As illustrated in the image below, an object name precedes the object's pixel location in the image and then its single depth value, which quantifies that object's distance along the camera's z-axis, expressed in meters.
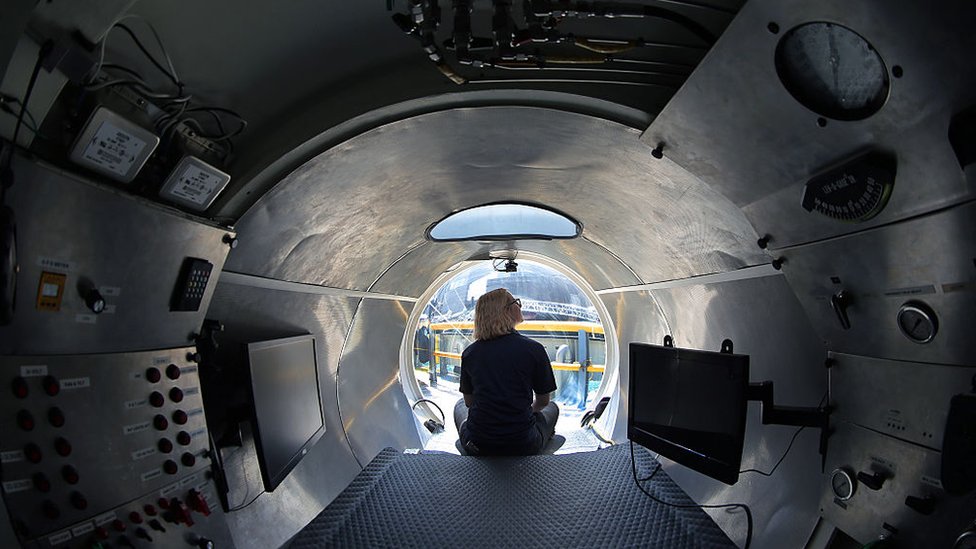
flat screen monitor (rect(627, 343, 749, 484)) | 2.06
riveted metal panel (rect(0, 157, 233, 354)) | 1.30
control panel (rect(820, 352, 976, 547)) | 1.38
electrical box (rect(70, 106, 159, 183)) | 1.38
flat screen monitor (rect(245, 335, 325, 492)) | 2.24
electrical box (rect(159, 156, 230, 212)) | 1.74
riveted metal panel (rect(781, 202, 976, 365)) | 1.29
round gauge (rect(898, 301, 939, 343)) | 1.40
